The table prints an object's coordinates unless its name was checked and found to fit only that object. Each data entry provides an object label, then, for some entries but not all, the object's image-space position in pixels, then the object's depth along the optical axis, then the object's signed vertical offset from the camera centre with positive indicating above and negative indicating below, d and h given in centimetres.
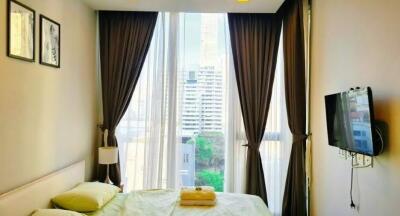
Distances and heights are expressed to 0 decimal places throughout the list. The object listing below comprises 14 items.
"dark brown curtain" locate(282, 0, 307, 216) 371 +4
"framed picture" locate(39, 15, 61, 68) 283 +65
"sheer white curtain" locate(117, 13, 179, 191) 430 -17
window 434 +16
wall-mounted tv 197 -6
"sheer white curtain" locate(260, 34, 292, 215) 422 -46
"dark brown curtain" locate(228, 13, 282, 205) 413 +54
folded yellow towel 307 -80
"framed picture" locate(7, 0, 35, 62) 235 +63
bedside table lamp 390 -53
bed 237 -87
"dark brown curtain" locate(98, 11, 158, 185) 421 +73
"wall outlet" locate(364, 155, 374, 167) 222 -34
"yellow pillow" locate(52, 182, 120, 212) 274 -77
